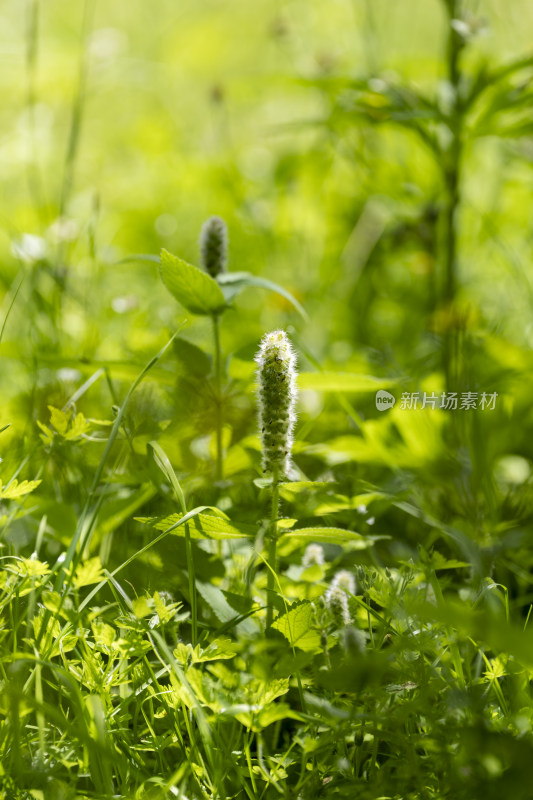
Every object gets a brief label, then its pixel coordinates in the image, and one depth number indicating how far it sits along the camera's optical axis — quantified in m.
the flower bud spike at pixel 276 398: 1.72
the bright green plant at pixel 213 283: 1.79
